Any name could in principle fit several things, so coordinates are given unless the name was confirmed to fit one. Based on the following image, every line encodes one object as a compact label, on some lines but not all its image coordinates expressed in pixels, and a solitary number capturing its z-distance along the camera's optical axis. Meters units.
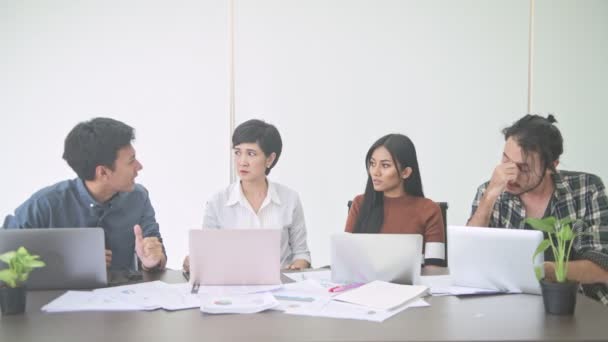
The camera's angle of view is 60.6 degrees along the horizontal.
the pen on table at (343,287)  1.61
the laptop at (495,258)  1.50
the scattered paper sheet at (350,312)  1.32
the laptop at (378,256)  1.65
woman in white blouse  2.57
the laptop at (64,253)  1.60
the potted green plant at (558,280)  1.32
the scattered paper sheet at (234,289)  1.60
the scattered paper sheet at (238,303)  1.37
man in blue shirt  2.05
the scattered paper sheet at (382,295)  1.42
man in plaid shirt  1.93
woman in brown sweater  2.40
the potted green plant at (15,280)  1.36
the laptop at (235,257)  1.64
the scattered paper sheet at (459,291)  1.56
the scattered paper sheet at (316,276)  1.73
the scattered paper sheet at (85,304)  1.40
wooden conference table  1.16
